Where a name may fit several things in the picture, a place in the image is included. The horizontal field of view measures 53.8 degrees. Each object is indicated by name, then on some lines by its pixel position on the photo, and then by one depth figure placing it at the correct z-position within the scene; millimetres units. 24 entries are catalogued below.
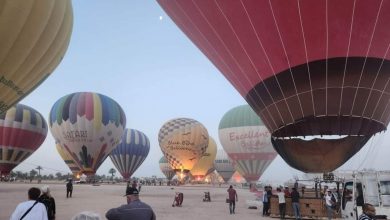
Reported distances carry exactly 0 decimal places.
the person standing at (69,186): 22575
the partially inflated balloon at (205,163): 72881
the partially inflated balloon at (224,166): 83688
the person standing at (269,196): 15055
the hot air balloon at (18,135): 32500
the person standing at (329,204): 12852
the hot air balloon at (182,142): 48469
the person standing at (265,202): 14742
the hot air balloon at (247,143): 41375
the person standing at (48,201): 6381
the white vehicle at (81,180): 52175
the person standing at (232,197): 15440
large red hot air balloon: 10062
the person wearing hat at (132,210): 4055
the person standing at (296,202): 13562
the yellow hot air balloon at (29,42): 12727
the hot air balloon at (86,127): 33469
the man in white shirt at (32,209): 4383
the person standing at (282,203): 14102
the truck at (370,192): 9133
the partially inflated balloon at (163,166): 88250
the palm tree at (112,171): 167875
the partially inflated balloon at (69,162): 48619
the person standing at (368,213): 4352
